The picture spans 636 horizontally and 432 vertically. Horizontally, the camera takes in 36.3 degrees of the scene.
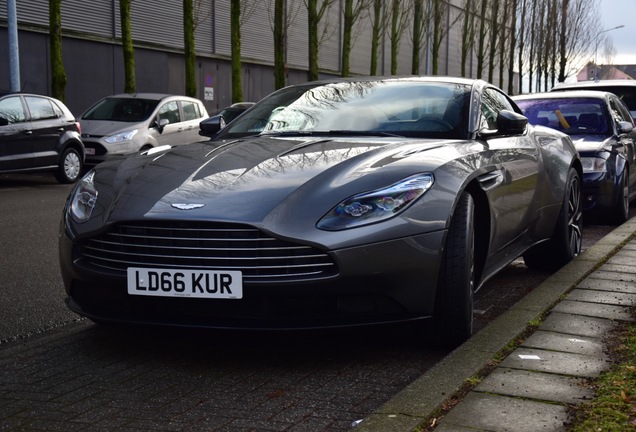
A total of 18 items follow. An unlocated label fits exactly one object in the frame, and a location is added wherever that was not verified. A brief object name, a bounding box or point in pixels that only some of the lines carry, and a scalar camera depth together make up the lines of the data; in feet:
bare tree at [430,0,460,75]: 144.77
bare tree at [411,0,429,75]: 140.59
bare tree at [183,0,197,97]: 83.12
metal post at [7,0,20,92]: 64.03
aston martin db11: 13.15
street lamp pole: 205.46
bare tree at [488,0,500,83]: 166.11
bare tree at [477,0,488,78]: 163.32
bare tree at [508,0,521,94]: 169.06
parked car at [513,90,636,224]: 32.60
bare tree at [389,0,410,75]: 131.13
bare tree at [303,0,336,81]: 98.37
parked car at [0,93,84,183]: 49.62
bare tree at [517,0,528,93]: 177.58
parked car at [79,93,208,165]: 58.95
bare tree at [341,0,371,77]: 108.78
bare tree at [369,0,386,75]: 122.01
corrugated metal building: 87.20
